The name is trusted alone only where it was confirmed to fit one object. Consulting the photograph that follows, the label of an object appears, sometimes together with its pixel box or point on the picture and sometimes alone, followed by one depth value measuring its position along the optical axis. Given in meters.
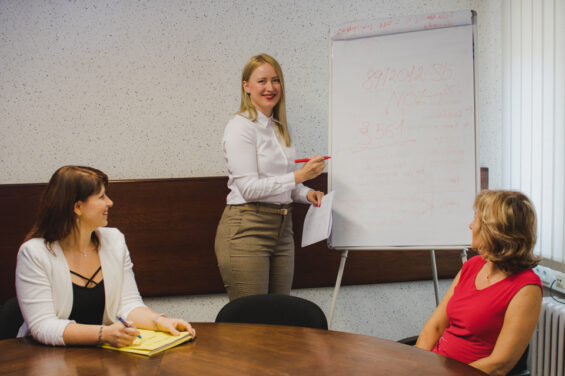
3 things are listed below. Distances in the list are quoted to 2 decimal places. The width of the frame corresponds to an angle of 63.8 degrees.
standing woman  2.13
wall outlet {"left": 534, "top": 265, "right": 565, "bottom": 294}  2.36
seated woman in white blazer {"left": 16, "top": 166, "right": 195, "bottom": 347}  1.40
